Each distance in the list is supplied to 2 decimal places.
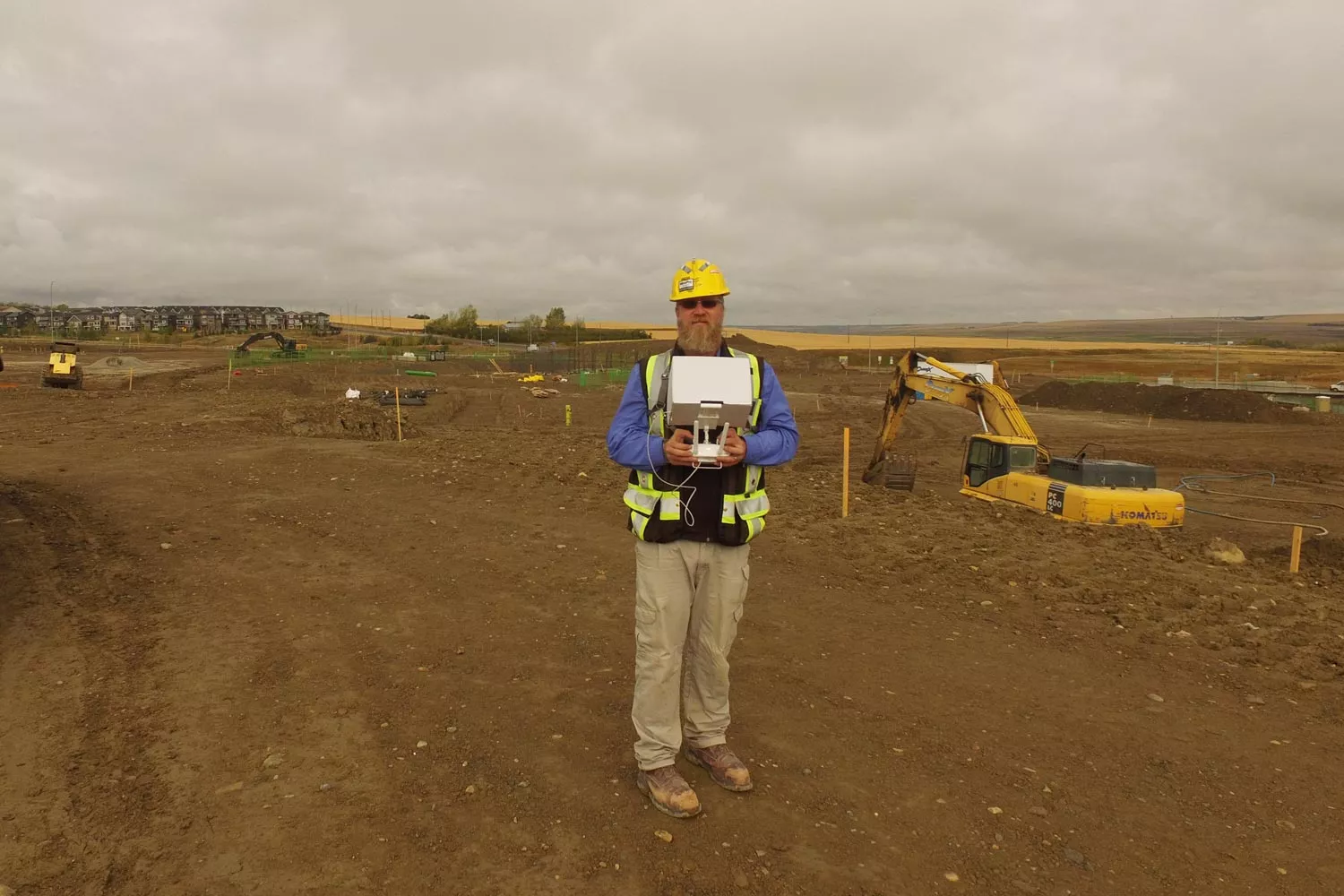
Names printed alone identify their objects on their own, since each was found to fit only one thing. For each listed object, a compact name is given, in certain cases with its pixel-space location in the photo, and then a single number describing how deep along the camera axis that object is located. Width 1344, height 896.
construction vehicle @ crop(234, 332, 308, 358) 53.00
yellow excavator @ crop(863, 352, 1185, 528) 11.90
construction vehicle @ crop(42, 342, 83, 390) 31.03
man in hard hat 3.57
